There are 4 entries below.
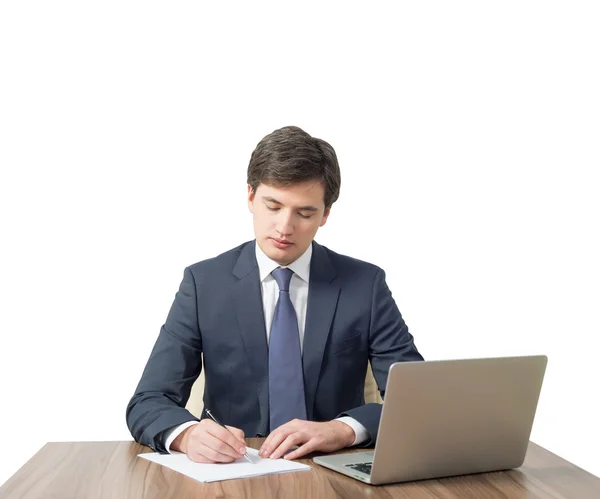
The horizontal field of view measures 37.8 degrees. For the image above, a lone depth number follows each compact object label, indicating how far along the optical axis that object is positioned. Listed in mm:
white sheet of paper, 1931
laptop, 1840
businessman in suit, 2504
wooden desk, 1819
